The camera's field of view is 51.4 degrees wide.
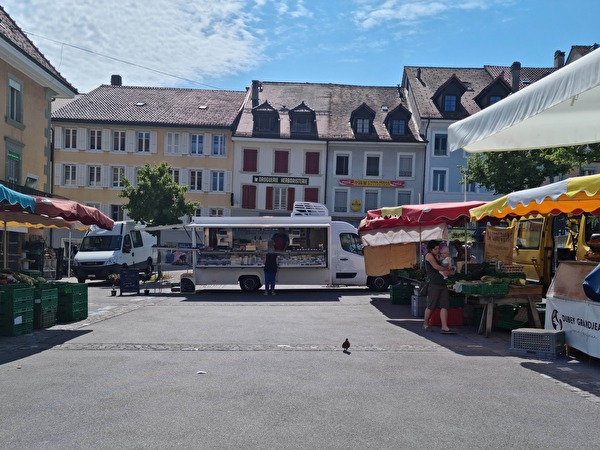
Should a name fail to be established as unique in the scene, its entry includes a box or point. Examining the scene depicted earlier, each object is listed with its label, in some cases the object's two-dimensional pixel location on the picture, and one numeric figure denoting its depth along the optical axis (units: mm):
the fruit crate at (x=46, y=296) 11734
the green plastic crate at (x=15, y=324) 10742
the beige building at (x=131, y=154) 44688
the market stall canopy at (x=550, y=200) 8586
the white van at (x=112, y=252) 25391
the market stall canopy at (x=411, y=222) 12930
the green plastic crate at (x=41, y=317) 11719
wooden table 11273
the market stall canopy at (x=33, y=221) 13407
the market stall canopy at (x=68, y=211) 11266
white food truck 20547
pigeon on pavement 9312
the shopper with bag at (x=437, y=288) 11461
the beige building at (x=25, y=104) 21688
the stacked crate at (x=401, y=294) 16762
